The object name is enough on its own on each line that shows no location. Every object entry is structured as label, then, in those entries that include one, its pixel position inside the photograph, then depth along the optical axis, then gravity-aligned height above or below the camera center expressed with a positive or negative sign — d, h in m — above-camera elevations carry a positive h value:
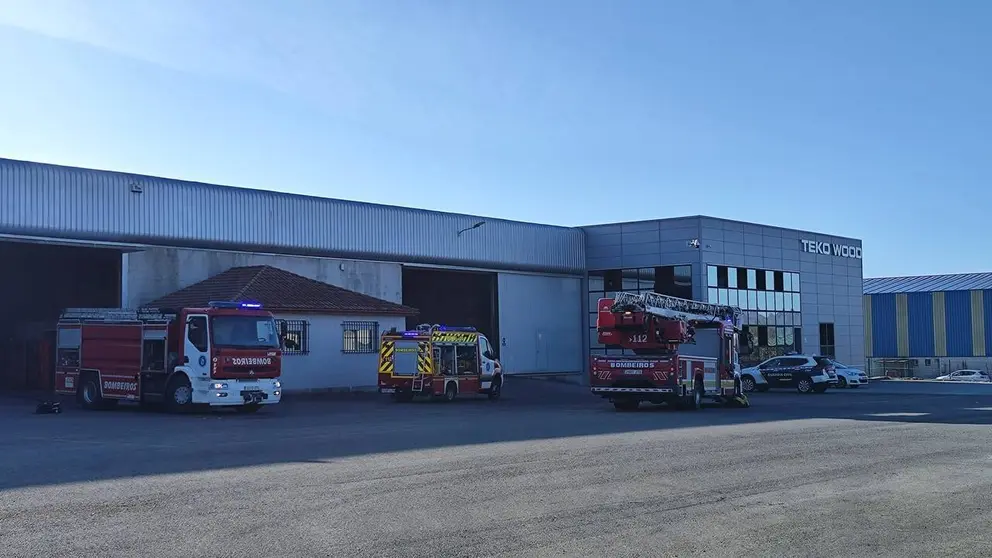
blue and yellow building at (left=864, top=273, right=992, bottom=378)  76.44 +0.25
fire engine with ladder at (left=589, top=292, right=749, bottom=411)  28.11 -0.67
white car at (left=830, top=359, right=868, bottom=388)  48.34 -2.12
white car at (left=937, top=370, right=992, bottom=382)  62.91 -2.93
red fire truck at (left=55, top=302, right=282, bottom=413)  25.91 -0.47
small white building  35.22 +0.68
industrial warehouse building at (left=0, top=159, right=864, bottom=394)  35.16 +3.07
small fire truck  32.53 -0.82
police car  43.97 -1.80
